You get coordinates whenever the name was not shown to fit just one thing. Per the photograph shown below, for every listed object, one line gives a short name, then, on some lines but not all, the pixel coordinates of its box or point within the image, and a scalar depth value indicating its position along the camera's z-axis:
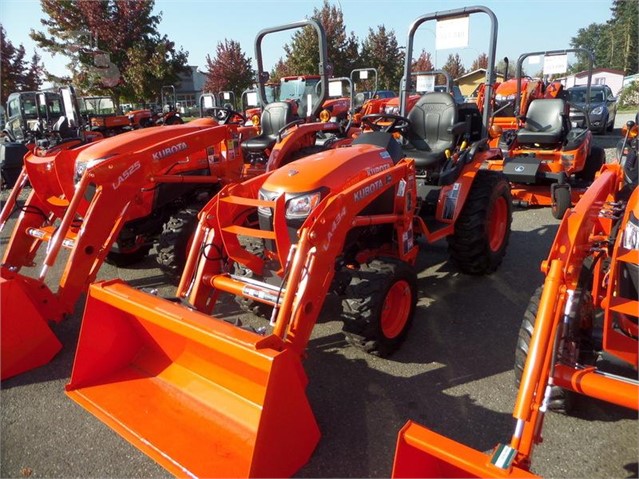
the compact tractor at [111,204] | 3.42
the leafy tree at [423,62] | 30.45
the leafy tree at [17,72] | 20.80
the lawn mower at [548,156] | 6.82
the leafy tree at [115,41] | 21.16
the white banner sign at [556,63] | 8.19
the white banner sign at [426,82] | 5.53
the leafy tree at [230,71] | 28.11
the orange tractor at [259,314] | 2.19
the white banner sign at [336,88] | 10.77
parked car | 14.89
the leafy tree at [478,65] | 31.92
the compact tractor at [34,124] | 10.15
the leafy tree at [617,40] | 37.97
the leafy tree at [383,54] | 26.94
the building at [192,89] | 35.12
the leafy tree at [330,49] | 24.11
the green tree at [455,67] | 35.29
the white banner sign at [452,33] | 4.14
